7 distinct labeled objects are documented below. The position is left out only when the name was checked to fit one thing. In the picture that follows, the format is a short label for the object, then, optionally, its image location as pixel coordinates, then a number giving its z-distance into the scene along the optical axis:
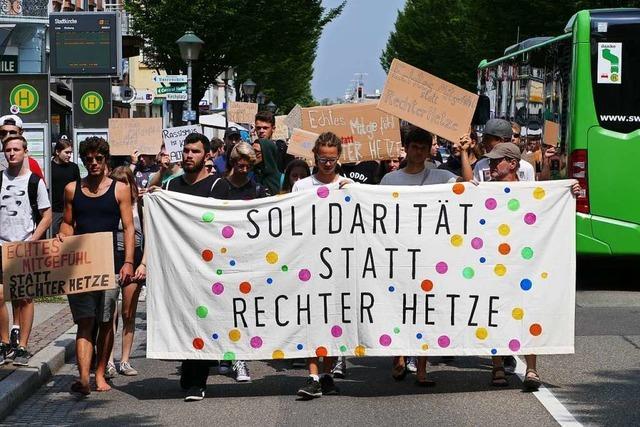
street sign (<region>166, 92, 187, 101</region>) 28.58
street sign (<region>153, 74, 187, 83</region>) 28.91
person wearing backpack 9.84
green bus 14.88
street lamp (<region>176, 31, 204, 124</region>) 28.05
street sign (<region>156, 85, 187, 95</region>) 28.94
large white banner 8.78
